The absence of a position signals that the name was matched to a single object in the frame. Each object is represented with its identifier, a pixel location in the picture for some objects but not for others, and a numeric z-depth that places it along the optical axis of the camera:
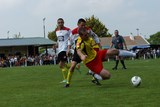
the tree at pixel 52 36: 115.53
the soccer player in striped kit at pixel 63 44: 13.52
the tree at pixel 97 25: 104.44
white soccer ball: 10.45
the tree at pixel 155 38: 164.48
